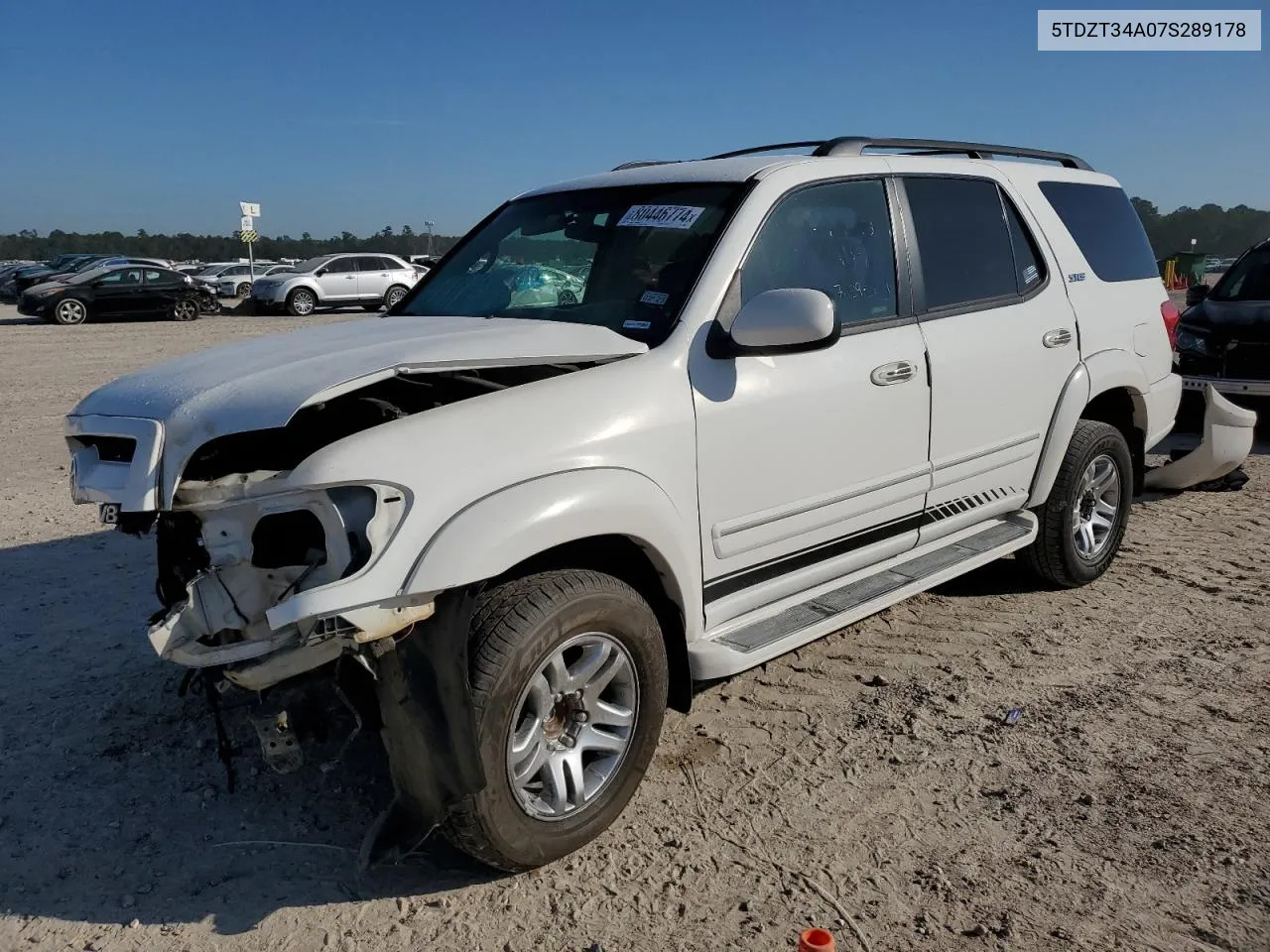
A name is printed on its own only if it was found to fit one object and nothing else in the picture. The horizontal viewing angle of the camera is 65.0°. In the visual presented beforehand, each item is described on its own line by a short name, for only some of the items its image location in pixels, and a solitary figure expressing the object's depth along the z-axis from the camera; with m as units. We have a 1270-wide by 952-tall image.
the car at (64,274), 25.01
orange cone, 2.30
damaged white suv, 2.57
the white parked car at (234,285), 35.19
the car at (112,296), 23.55
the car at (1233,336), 8.66
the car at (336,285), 25.08
